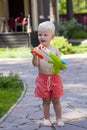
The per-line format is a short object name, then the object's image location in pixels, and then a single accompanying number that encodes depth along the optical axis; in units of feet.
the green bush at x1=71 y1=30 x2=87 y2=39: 99.30
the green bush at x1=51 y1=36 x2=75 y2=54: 57.52
